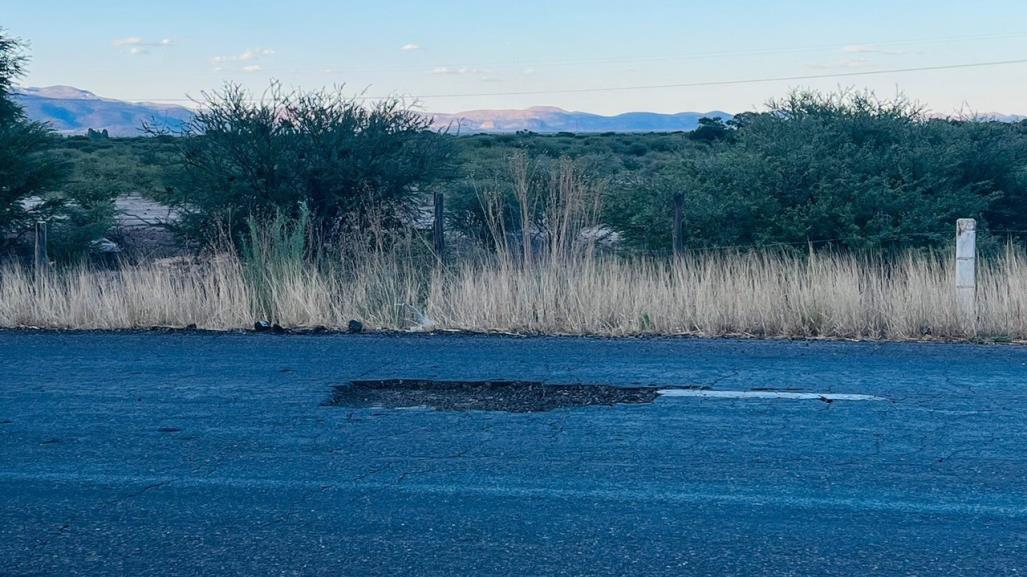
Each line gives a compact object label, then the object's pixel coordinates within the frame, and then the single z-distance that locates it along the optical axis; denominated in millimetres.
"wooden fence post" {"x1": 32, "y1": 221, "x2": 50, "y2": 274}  14320
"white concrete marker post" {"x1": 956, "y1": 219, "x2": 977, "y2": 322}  10844
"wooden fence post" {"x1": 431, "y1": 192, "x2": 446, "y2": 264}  14188
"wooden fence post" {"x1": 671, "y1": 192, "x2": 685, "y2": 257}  14094
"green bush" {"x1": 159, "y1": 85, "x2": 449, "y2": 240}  17234
